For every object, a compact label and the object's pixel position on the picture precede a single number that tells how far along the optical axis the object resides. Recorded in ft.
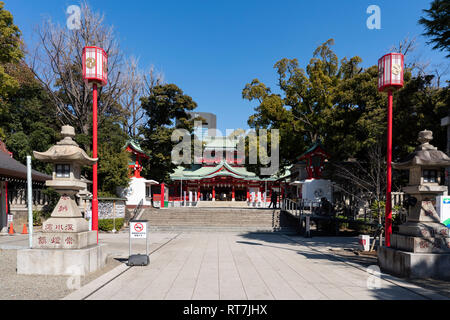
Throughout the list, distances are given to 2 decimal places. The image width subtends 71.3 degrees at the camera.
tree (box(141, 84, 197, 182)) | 84.58
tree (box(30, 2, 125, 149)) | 79.82
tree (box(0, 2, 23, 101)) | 46.06
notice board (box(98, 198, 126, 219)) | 63.41
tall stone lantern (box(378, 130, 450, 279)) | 22.88
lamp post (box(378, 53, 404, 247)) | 27.12
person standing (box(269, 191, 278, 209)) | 83.76
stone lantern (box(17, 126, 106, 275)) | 23.24
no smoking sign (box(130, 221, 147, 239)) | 28.17
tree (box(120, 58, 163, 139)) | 109.09
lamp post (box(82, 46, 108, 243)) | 26.89
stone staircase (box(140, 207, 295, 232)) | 63.72
